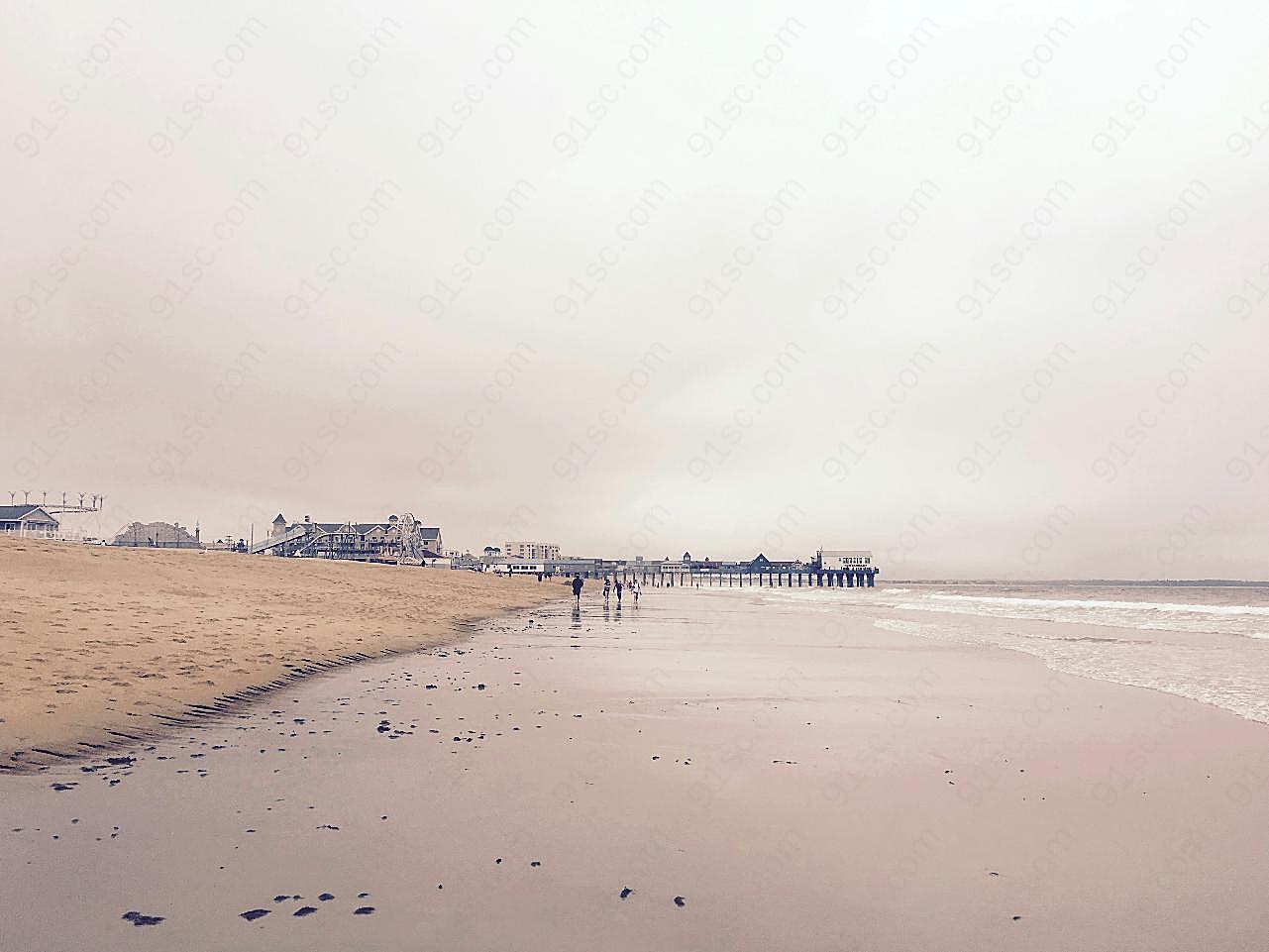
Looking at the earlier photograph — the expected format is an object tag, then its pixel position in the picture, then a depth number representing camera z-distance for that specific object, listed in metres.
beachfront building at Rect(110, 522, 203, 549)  171.10
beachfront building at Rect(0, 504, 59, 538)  95.12
